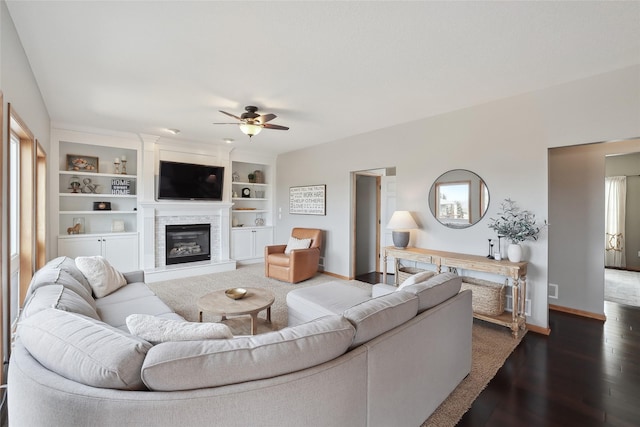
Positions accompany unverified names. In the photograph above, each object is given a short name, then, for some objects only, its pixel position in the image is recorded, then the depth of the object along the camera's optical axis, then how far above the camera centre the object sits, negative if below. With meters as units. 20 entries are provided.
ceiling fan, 3.42 +1.08
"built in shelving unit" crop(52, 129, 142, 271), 4.58 +0.25
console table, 2.94 -0.62
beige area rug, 1.94 -1.26
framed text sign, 5.70 +0.25
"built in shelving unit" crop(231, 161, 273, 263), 6.44 +0.00
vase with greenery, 3.05 -0.15
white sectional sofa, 0.90 -0.59
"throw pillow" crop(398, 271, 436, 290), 2.23 -0.53
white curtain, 5.83 -0.11
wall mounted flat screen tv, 5.20 +0.56
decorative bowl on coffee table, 2.94 -0.85
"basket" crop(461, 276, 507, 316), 3.10 -0.94
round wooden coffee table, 2.63 -0.91
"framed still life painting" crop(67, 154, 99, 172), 4.83 +0.79
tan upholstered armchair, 4.85 -0.87
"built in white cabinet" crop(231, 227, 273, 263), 6.34 -0.72
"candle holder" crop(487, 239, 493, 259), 3.37 -0.46
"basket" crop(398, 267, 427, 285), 3.93 -0.83
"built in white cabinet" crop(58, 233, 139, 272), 4.52 -0.61
